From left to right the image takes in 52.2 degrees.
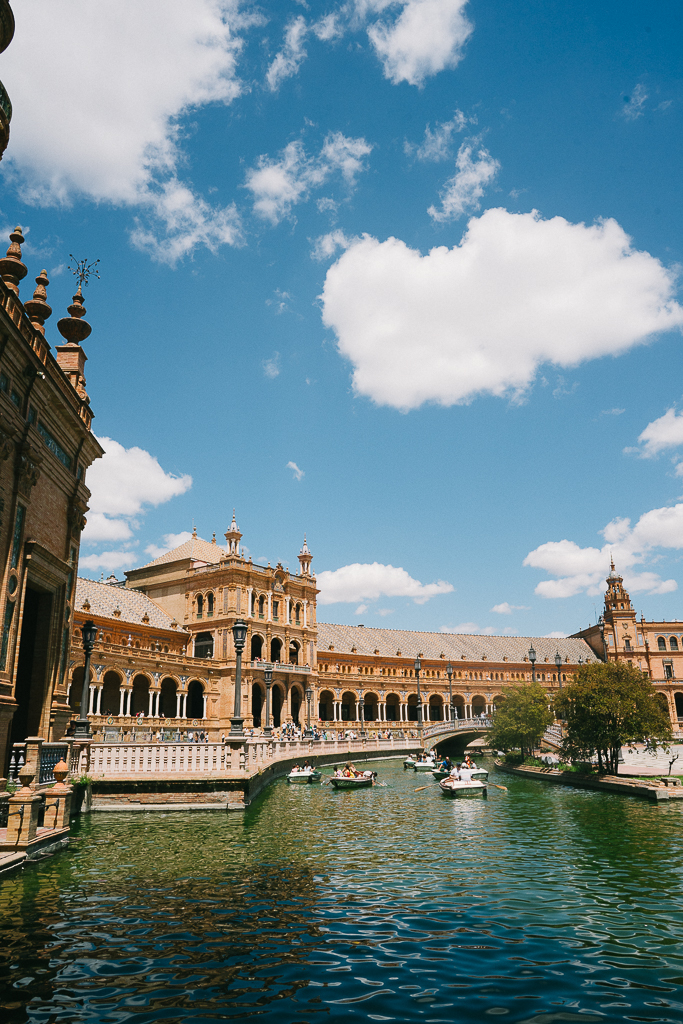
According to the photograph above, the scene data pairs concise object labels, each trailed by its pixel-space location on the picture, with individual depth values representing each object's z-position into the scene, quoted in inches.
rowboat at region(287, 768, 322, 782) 1424.7
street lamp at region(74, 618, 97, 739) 929.5
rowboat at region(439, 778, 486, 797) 1162.0
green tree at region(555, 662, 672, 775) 1225.4
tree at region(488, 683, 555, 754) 1725.1
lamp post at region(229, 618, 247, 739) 1010.7
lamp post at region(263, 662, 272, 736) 1725.6
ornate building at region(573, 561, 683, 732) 3548.2
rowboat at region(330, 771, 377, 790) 1311.5
